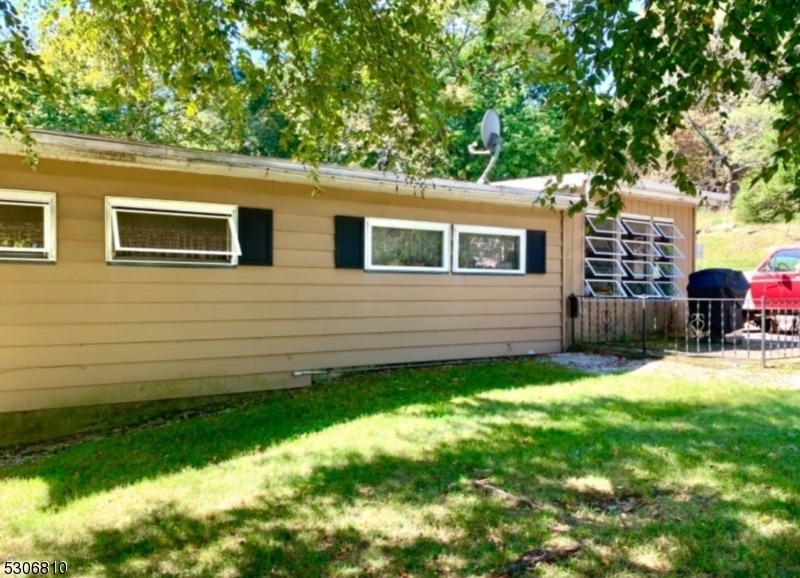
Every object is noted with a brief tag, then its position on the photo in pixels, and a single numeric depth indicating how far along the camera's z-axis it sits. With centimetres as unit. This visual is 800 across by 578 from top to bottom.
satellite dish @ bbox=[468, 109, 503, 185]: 814
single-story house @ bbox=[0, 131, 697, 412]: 491
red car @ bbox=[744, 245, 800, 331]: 1023
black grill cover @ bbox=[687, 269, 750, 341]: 895
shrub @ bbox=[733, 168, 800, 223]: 1569
